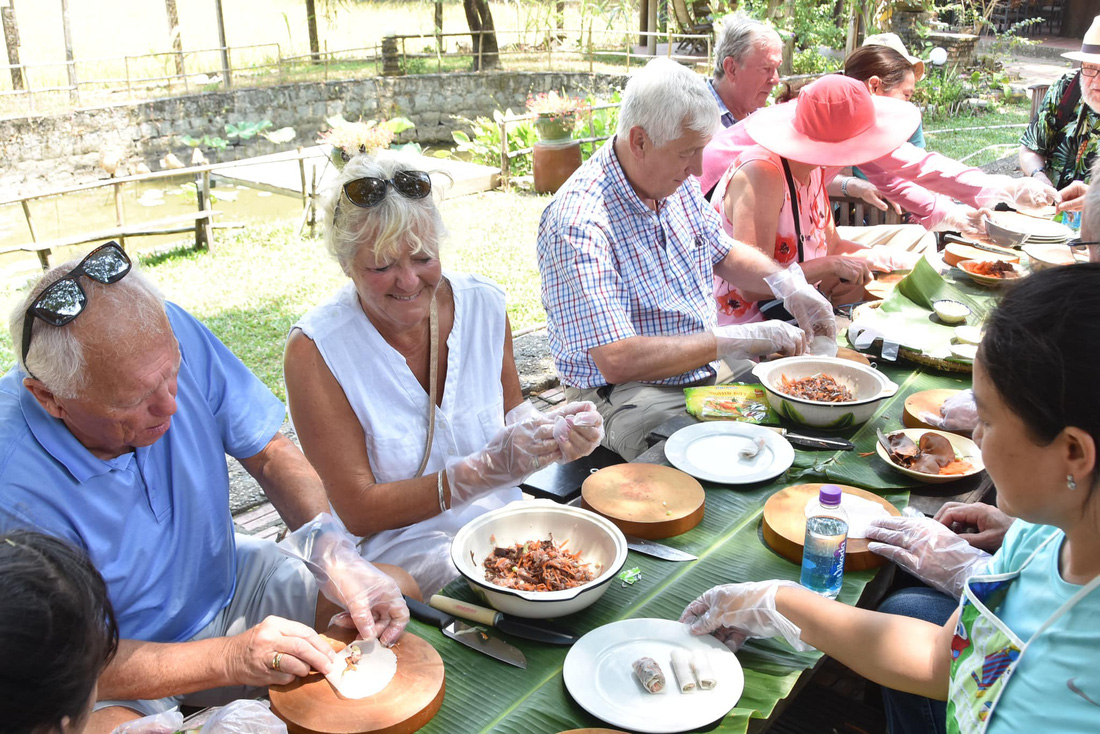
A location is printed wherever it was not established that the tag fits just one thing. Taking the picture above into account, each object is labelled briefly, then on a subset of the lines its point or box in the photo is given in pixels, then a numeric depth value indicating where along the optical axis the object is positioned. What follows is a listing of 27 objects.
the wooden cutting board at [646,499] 1.87
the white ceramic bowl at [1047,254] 3.50
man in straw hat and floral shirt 4.75
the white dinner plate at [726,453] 2.11
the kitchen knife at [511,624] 1.53
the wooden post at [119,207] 9.24
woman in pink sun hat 3.39
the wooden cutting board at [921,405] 2.40
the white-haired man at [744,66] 4.65
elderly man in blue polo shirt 1.57
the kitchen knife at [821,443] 2.25
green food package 2.46
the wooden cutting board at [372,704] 1.35
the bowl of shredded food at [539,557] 1.56
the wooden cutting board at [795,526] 1.77
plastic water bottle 1.63
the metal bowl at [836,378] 2.33
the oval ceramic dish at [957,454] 2.06
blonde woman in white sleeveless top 2.13
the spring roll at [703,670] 1.42
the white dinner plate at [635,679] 1.36
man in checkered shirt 2.75
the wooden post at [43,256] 9.06
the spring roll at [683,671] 1.42
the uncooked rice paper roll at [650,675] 1.42
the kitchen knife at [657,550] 1.80
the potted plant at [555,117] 9.93
